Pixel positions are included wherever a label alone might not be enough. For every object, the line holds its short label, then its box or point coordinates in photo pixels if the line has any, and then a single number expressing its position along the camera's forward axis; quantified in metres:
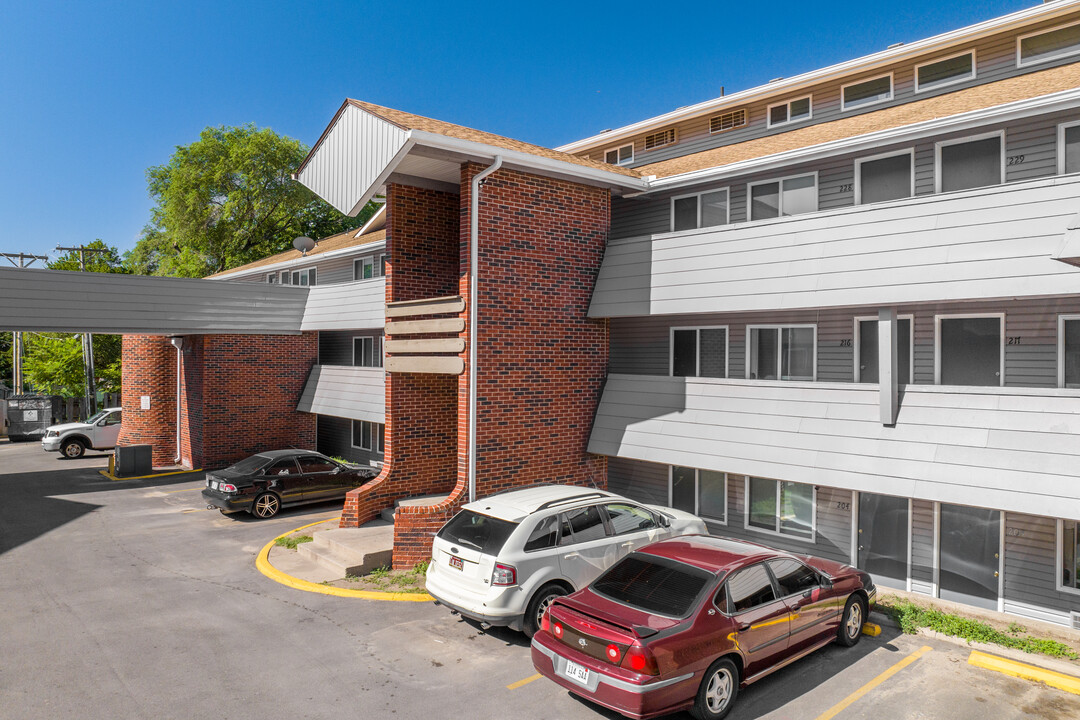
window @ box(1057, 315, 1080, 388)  8.81
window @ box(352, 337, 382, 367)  20.28
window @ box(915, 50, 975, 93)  13.94
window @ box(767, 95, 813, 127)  16.20
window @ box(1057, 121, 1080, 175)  9.09
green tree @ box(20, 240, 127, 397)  35.94
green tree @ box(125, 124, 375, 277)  41.34
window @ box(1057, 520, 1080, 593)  8.77
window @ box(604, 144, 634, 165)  19.80
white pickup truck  24.02
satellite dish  24.61
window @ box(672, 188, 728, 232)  12.58
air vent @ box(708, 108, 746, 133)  17.36
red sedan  5.89
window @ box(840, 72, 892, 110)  14.98
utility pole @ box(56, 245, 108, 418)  32.94
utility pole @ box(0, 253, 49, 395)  35.66
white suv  7.88
